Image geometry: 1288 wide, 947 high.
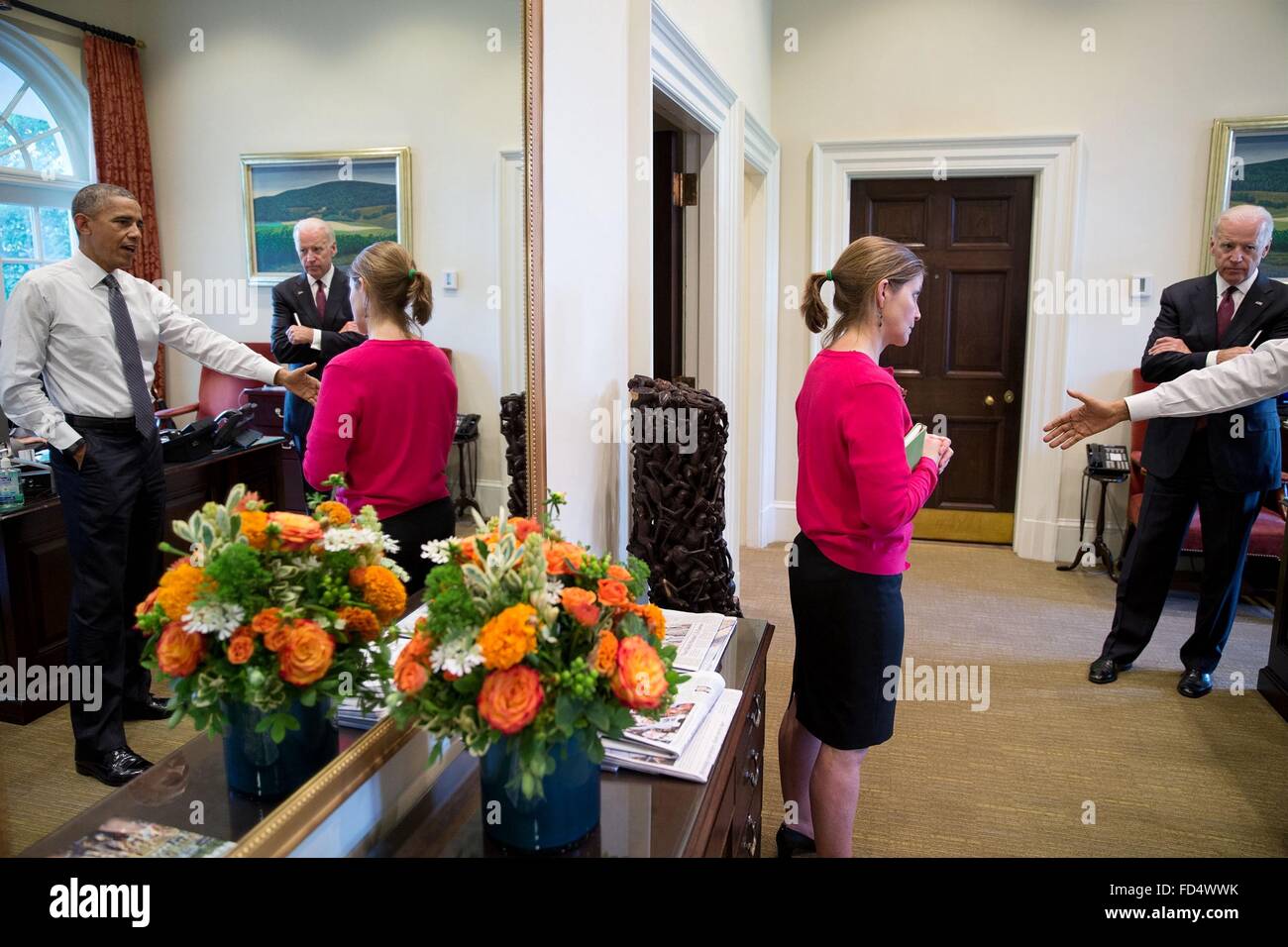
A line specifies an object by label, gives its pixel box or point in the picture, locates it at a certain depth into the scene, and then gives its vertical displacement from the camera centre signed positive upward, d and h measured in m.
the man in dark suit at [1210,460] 3.36 -0.53
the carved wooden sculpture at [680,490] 2.63 -0.50
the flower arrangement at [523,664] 1.05 -0.40
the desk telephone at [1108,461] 4.95 -0.78
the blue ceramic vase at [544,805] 1.17 -0.62
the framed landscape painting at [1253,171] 4.86 +0.75
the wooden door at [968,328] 5.46 -0.08
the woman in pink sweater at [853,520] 1.85 -0.42
